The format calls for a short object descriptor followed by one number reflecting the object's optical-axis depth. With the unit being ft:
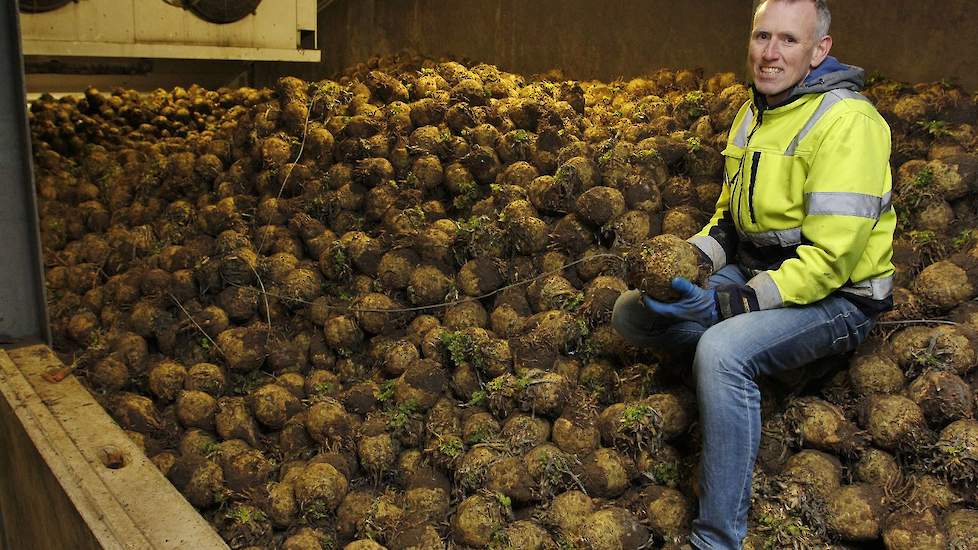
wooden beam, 9.80
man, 8.84
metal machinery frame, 14.21
